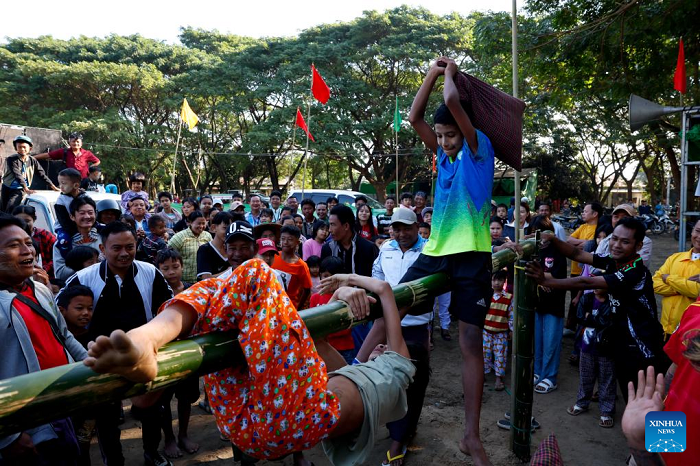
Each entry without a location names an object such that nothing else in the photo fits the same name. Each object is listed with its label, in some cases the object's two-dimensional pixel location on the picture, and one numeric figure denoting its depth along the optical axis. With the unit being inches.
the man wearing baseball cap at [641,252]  190.4
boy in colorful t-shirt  92.4
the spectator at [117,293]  116.0
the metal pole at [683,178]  247.4
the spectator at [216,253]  172.7
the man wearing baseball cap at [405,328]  121.7
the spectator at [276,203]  349.7
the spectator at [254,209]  317.7
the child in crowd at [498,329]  190.9
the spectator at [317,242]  229.5
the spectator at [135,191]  261.4
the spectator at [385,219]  352.5
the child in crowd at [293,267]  172.1
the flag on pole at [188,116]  520.1
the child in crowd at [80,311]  113.2
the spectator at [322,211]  359.3
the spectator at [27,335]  76.4
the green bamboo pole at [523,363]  123.1
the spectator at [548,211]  208.4
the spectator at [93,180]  305.6
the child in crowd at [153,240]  197.6
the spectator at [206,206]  294.1
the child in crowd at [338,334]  157.3
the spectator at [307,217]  307.3
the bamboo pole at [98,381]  37.1
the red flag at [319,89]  416.8
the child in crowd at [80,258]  153.2
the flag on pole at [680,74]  272.1
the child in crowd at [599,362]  153.5
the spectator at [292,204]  363.3
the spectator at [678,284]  154.1
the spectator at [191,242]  204.1
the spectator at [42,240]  169.9
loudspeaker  265.3
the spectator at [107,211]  184.7
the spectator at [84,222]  175.3
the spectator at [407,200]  385.1
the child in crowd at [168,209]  302.9
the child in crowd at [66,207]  173.3
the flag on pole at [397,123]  521.1
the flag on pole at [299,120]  494.2
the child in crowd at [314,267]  202.4
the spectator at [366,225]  282.4
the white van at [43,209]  243.0
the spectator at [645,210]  860.9
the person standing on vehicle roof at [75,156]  298.3
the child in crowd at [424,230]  271.3
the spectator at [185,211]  274.2
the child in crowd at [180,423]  136.5
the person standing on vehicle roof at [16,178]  244.4
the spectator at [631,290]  134.9
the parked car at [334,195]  565.0
